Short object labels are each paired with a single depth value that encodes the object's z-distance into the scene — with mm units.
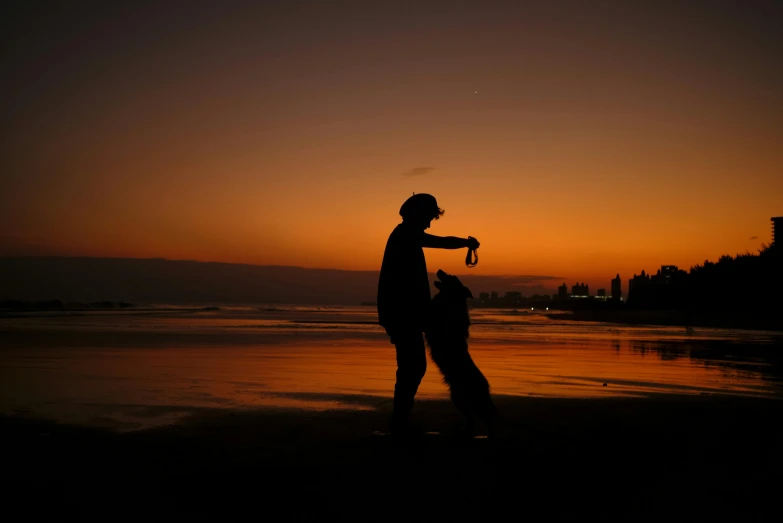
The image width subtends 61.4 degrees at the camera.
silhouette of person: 5258
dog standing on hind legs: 5230
